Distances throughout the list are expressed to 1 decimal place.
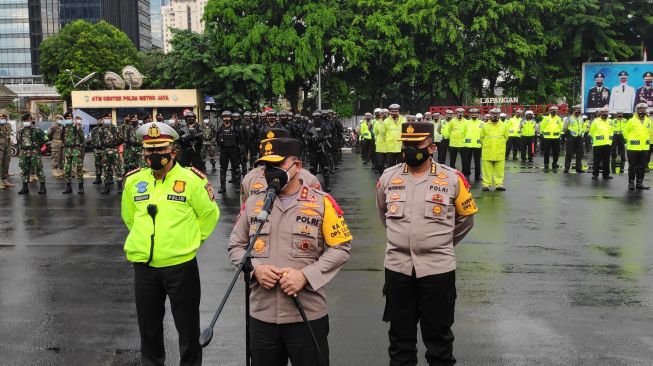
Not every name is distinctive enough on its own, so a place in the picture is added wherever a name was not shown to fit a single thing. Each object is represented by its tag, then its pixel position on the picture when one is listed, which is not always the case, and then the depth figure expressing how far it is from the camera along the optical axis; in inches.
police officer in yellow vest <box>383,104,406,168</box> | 669.3
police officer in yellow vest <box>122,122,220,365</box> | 177.5
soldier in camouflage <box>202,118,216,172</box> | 827.6
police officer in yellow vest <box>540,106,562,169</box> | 815.7
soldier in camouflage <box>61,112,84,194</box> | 619.5
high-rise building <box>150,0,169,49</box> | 5963.1
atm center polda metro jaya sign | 1732.3
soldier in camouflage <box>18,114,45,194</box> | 615.2
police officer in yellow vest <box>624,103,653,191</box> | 592.4
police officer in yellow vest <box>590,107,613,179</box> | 654.5
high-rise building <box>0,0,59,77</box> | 4244.6
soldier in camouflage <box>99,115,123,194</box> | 630.5
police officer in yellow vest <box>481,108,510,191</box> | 598.5
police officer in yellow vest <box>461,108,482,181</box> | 681.6
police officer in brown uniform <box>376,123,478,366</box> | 179.3
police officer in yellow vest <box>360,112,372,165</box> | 967.7
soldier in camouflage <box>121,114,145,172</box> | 626.8
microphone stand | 115.3
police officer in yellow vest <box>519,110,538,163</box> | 937.0
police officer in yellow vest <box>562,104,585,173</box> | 786.2
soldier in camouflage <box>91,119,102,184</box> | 631.2
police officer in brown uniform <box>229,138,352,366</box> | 139.9
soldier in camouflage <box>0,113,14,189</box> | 650.7
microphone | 123.5
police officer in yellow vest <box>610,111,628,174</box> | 832.6
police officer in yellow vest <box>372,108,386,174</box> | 687.7
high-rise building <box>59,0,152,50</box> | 4180.6
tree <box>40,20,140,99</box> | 2554.1
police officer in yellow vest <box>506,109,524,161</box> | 998.8
